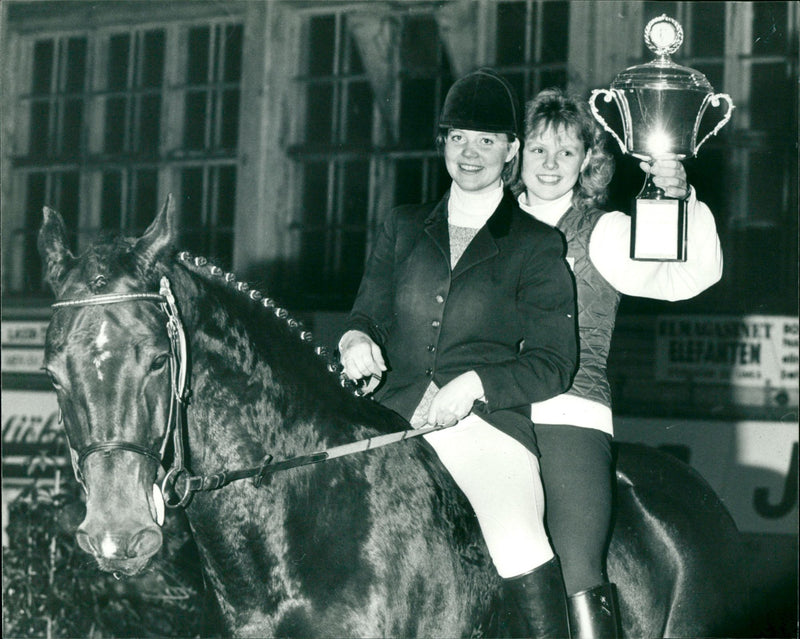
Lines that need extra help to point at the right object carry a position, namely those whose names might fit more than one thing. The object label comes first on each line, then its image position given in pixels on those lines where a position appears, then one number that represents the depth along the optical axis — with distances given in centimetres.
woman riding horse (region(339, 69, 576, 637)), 271
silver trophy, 293
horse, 228
